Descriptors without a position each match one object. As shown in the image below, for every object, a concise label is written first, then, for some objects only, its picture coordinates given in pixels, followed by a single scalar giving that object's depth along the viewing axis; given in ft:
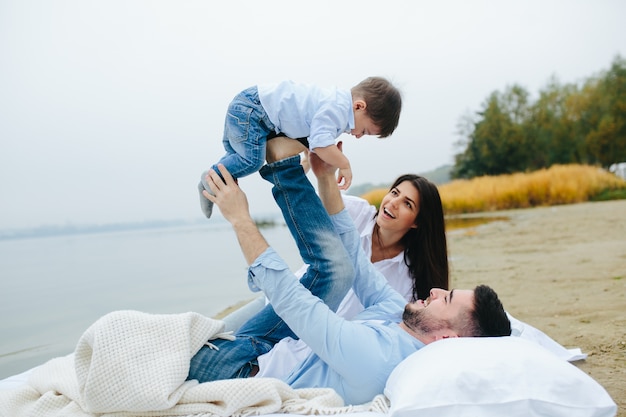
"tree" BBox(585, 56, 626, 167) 63.57
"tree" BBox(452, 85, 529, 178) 70.69
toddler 7.30
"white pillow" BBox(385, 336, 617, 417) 4.64
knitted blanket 5.26
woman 9.64
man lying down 5.58
